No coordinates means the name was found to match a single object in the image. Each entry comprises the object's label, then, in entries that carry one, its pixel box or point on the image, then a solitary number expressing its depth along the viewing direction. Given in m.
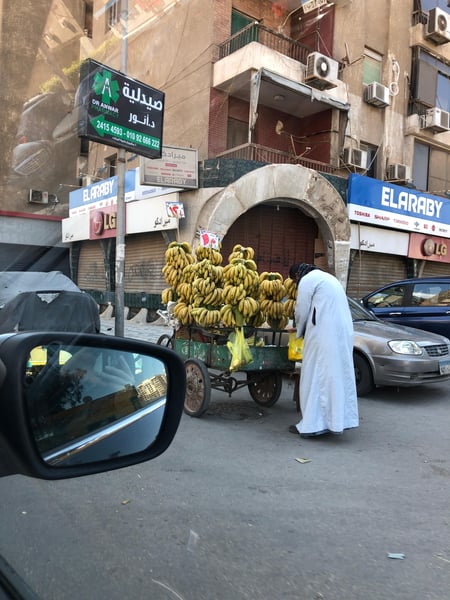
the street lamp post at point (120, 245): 9.41
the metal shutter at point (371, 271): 17.06
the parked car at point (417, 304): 8.74
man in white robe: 4.80
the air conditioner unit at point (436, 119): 18.45
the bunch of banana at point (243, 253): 5.86
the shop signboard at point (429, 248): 18.39
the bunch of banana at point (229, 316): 5.38
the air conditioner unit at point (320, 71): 14.49
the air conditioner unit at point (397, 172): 17.62
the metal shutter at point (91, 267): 19.00
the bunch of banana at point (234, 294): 5.36
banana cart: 5.47
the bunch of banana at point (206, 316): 5.55
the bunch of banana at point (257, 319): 5.66
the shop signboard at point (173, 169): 12.48
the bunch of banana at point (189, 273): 5.77
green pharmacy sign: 7.93
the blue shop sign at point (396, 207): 16.00
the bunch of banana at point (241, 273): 5.44
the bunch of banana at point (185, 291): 5.79
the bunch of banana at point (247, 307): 5.35
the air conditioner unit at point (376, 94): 16.97
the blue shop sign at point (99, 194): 15.64
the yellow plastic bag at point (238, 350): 5.24
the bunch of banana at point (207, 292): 5.55
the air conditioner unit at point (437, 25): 18.27
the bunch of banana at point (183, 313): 5.80
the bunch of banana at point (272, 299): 5.64
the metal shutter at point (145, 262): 15.22
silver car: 6.62
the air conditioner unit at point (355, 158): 16.05
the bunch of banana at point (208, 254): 5.98
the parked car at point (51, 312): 3.20
